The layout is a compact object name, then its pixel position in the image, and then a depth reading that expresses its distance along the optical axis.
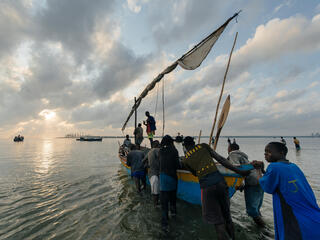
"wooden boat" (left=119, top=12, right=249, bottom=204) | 4.44
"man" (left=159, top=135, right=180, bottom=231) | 4.52
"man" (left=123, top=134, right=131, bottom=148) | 14.02
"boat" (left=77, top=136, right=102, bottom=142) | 101.99
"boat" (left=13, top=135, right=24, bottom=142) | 96.38
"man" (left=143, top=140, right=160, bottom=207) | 5.39
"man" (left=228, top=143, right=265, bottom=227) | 4.29
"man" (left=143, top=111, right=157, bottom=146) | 10.55
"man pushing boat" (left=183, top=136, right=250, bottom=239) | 3.14
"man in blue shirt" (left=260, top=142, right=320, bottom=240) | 1.88
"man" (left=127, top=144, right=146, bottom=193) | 6.89
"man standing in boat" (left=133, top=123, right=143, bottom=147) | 12.09
